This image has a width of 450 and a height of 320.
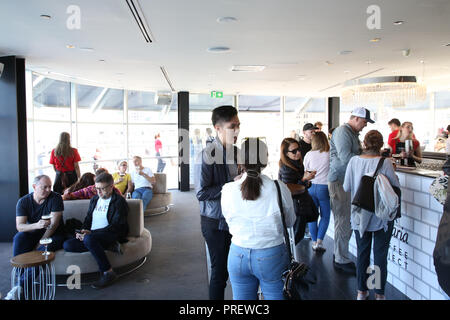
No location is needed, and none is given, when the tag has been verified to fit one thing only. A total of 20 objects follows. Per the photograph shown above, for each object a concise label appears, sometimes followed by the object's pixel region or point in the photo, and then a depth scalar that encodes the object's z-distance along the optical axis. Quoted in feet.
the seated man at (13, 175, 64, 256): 12.70
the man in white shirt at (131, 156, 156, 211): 22.88
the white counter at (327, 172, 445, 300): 10.30
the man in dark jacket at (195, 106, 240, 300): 8.30
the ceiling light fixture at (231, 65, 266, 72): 22.68
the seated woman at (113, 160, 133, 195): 21.95
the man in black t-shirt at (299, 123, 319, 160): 18.38
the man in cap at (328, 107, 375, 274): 12.54
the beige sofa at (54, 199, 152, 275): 13.05
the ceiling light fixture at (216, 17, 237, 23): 12.85
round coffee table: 10.45
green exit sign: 36.32
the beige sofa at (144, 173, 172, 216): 24.80
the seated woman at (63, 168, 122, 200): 16.19
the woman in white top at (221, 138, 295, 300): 6.66
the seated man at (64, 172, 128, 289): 12.97
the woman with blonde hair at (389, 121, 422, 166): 17.34
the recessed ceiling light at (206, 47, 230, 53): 17.62
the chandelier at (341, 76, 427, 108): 22.47
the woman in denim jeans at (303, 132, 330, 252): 14.87
